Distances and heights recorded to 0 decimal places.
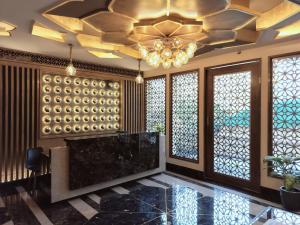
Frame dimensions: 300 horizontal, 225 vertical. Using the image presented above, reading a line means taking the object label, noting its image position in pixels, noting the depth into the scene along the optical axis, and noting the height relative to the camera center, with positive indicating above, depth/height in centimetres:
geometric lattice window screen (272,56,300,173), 346 +12
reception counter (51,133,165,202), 346 -91
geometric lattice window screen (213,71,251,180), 409 -21
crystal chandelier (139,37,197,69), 268 +79
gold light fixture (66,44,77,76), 337 +68
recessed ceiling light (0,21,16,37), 288 +120
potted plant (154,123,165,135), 526 -39
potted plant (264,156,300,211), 314 -105
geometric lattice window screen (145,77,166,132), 575 +32
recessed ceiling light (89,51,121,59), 441 +123
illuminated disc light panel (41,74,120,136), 455 +19
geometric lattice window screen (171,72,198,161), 497 -6
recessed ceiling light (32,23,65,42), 310 +122
